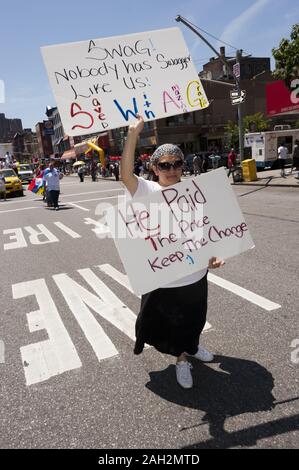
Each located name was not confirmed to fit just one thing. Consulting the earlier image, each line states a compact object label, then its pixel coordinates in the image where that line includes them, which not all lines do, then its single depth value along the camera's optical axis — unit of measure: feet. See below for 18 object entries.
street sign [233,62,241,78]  52.96
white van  74.59
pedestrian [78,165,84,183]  112.16
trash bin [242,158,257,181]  59.16
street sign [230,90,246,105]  53.57
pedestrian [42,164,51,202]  44.41
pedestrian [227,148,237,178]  72.75
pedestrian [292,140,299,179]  54.39
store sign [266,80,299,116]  63.47
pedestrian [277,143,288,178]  59.16
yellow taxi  73.87
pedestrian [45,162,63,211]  43.50
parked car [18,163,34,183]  129.30
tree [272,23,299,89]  47.52
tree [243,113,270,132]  129.80
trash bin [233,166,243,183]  60.34
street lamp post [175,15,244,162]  48.47
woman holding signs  8.73
